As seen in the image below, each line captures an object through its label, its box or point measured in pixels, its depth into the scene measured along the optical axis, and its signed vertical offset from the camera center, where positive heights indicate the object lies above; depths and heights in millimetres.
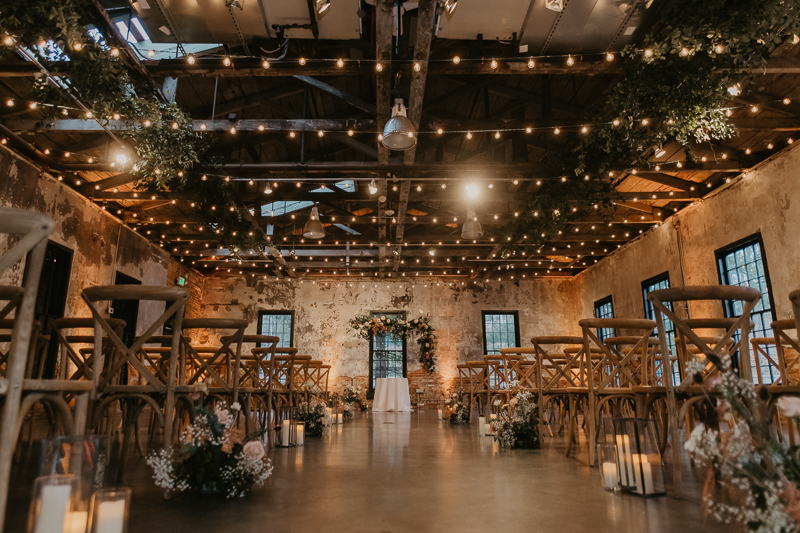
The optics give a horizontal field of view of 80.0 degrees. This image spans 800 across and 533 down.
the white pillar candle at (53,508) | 1234 -318
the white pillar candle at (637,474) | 2121 -411
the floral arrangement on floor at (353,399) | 11070 -391
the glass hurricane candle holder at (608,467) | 2225 -403
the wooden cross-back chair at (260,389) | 3845 -59
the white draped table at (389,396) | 10805 -320
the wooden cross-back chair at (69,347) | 3223 +273
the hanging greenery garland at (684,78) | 3729 +2668
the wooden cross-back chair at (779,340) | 3205 +281
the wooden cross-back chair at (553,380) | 4027 +3
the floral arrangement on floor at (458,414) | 6893 -473
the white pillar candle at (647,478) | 2127 -426
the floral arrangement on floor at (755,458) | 979 -175
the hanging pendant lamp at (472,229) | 6512 +2022
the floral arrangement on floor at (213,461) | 2148 -345
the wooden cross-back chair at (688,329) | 2246 +270
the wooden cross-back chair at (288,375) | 4914 +75
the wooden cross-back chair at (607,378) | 3002 +22
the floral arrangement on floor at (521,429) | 4012 -401
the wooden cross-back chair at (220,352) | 3113 +215
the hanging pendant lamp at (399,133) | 4051 +2066
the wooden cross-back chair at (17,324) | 1306 +168
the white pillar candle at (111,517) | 1386 -381
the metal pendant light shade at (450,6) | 3834 +2955
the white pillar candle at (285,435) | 3984 -433
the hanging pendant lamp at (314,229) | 6301 +1968
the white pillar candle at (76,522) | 1254 -359
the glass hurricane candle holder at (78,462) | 1251 -205
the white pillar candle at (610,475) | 2248 -437
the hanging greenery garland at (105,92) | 3506 +2585
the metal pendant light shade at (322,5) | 4035 +3118
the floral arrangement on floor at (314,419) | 4949 -375
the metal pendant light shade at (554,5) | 4020 +3102
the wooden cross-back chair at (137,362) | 2336 +103
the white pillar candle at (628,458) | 2131 -339
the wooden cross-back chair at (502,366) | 6148 +195
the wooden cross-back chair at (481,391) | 7029 -141
